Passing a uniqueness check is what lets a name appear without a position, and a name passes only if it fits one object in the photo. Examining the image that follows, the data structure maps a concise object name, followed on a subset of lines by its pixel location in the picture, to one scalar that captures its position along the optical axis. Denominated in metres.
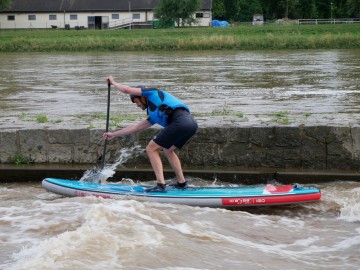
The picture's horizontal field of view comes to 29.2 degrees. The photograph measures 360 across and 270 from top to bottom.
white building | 86.12
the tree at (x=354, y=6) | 72.56
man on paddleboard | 9.40
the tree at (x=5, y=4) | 81.10
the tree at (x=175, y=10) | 77.75
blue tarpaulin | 86.69
